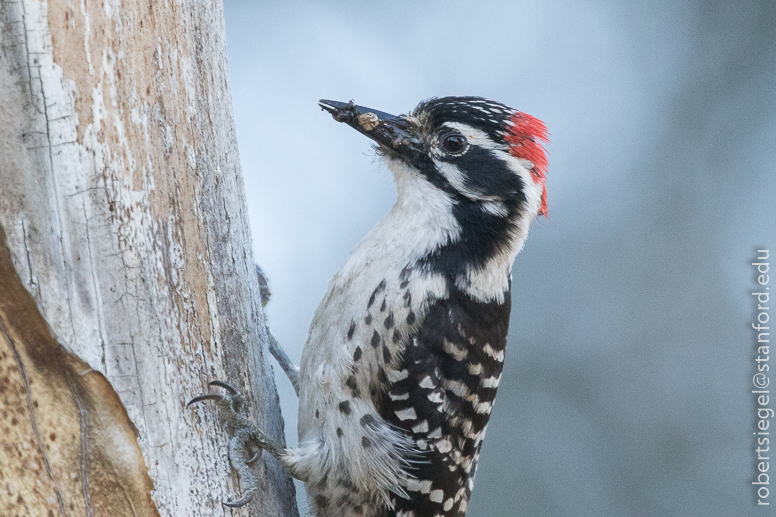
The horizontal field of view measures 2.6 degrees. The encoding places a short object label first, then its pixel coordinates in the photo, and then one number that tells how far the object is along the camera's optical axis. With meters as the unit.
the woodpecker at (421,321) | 3.29
